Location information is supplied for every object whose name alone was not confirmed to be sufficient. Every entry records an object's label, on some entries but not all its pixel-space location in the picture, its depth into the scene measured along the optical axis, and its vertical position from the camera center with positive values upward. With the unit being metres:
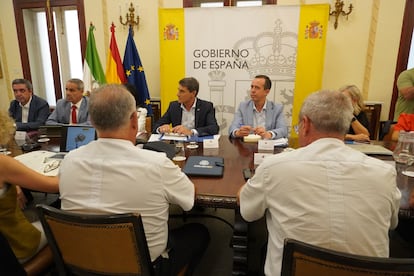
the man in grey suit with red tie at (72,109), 3.02 -0.42
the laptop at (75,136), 2.01 -0.46
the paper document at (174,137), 2.36 -0.55
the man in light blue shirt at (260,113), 2.70 -0.41
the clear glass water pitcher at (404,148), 1.84 -0.49
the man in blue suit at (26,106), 3.14 -0.41
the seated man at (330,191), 0.94 -0.40
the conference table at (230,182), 1.37 -0.58
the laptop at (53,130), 2.52 -0.52
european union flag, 4.11 -0.05
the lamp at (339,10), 3.72 +0.74
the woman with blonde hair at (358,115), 2.55 -0.41
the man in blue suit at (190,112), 2.83 -0.43
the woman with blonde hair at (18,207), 1.20 -0.58
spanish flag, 4.13 +0.03
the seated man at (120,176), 1.10 -0.40
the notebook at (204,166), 1.62 -0.56
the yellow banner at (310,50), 3.51 +0.23
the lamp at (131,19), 4.27 +0.70
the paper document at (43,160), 1.73 -0.58
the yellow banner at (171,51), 3.78 +0.22
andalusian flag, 4.17 +0.03
